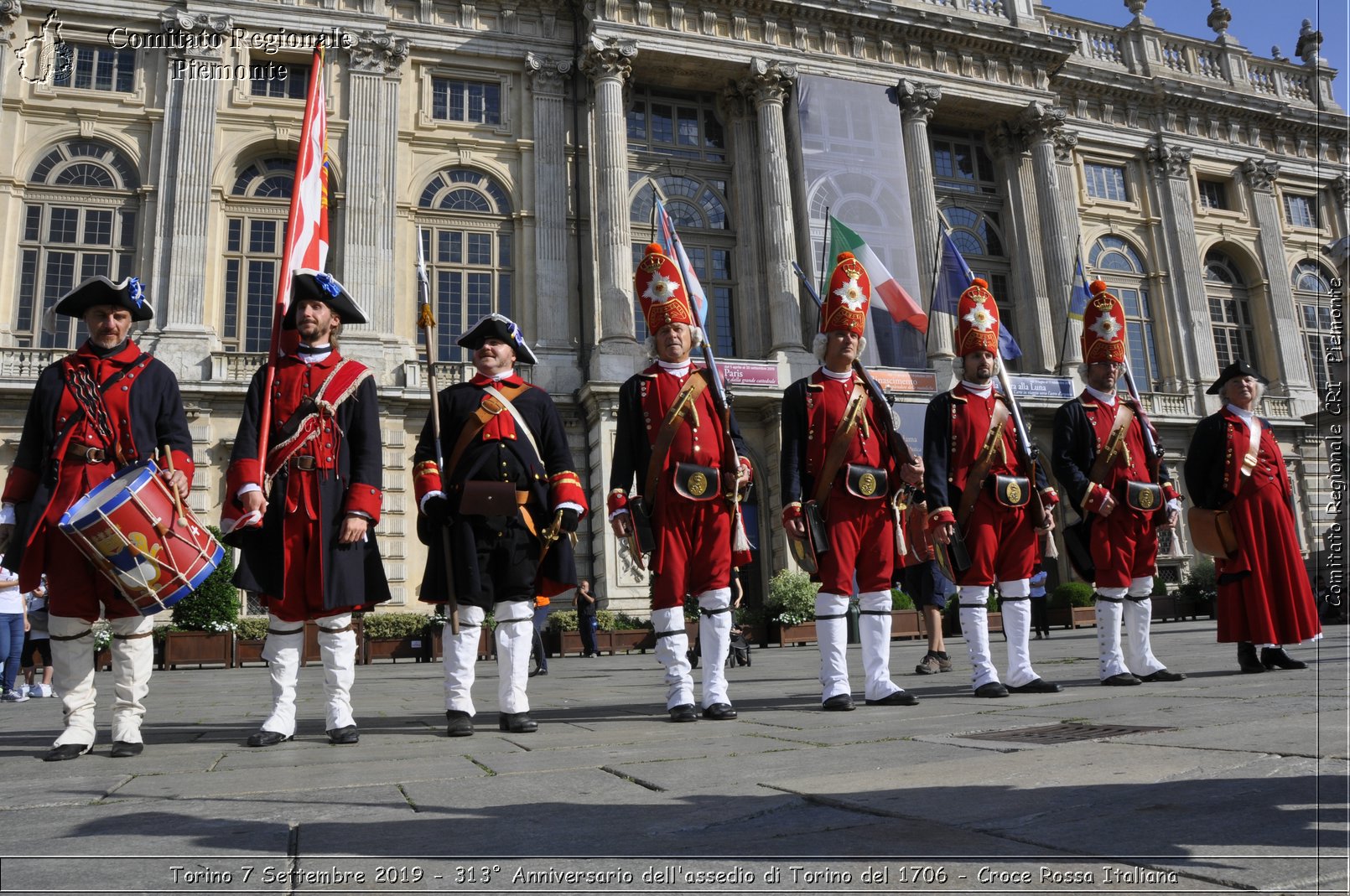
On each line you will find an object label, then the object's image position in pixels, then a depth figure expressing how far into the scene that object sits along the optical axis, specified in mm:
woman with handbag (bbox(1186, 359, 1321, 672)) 6457
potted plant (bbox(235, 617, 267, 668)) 17312
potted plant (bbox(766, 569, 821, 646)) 18344
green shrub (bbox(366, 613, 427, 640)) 18828
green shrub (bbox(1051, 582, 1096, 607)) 21094
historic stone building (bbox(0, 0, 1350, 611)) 21250
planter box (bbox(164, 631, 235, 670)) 16156
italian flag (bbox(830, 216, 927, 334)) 19875
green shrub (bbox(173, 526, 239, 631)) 16609
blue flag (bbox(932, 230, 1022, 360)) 17828
